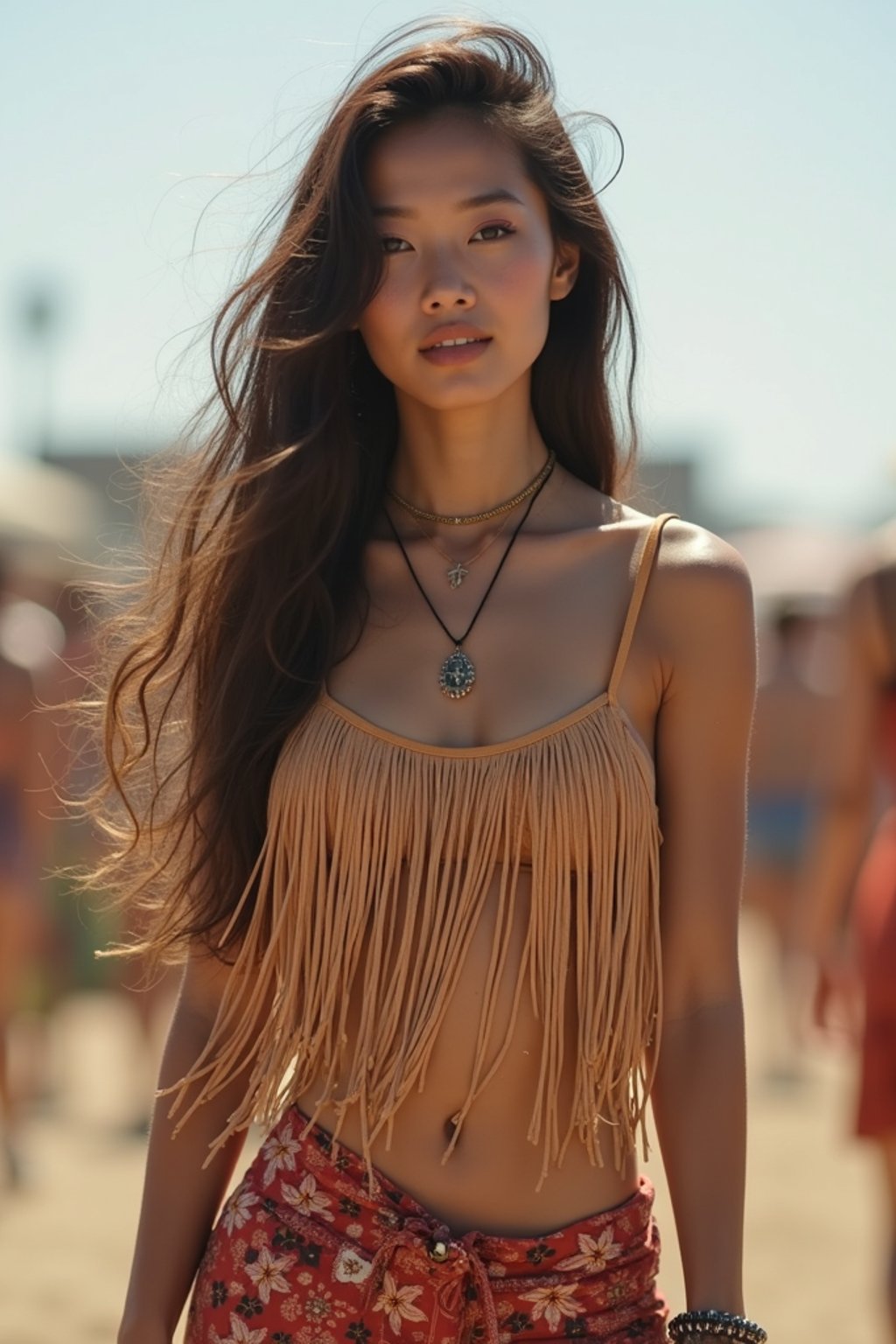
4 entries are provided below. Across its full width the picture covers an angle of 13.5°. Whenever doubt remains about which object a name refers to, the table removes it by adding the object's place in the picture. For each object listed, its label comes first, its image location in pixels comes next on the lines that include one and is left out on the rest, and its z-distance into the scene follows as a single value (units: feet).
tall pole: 246.45
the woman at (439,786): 15.35
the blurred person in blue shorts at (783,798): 63.55
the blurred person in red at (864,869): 25.79
